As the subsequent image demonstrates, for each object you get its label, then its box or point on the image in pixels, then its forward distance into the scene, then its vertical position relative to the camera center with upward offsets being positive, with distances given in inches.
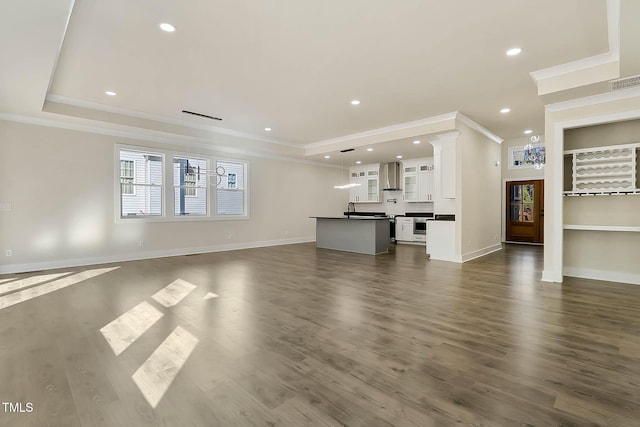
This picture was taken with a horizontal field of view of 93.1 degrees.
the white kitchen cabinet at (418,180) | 380.3 +42.1
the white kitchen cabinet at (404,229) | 381.7 -21.0
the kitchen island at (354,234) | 295.9 -22.6
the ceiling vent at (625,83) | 149.7 +65.4
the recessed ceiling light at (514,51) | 143.5 +77.5
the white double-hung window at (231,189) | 325.7 +25.6
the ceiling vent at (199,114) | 240.2 +79.6
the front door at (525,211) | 353.1 +1.9
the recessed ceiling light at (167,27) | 124.9 +77.1
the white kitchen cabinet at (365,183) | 434.3 +42.7
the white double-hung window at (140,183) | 262.8 +26.1
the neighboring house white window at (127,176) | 261.0 +31.4
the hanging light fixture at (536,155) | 200.1 +38.6
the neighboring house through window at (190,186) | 293.9 +26.4
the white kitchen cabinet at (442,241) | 254.7 -24.2
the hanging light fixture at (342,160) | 326.6 +68.7
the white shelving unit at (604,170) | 174.2 +25.8
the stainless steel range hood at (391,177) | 413.1 +48.7
